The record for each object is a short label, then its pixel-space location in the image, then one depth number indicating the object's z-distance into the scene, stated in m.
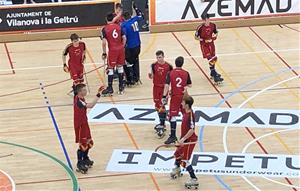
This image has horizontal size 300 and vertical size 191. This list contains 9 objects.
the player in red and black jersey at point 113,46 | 23.08
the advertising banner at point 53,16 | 28.14
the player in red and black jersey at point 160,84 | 20.42
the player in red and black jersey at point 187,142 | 17.48
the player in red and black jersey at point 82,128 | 18.25
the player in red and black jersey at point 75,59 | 22.33
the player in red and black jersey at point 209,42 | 23.84
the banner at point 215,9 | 29.02
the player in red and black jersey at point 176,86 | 19.75
